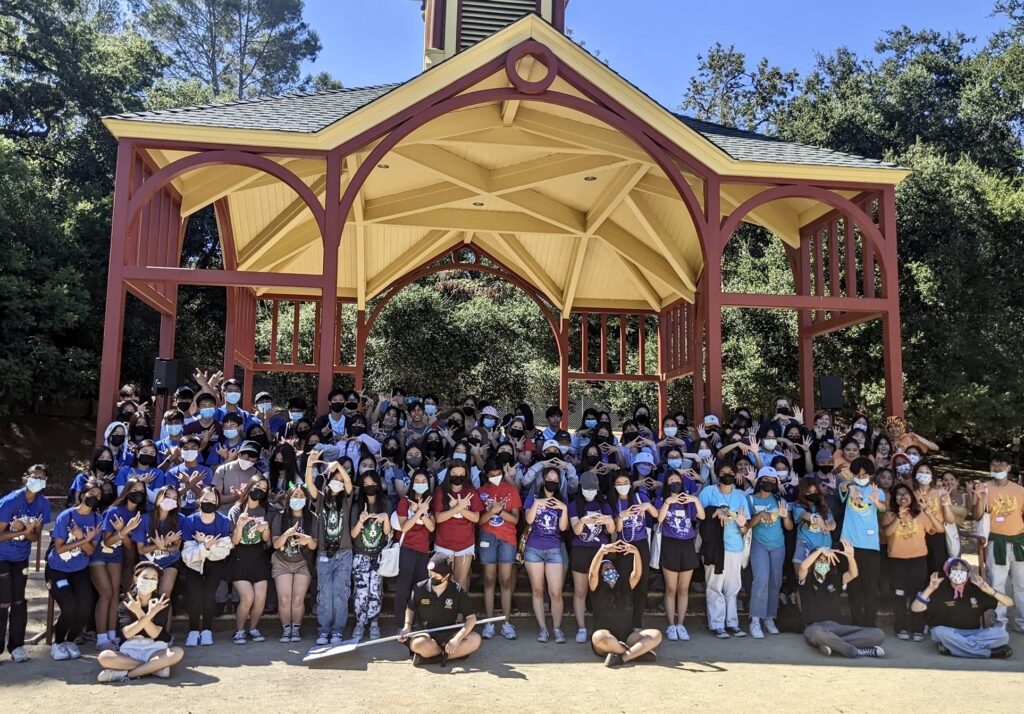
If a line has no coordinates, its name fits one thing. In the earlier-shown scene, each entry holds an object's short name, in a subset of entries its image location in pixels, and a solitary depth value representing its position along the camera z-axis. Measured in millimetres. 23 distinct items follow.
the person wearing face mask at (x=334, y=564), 6934
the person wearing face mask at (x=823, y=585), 7324
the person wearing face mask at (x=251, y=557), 6812
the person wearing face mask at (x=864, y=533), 7418
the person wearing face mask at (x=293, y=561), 6883
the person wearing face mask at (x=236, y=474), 7211
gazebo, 9461
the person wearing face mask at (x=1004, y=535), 7855
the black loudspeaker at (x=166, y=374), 9578
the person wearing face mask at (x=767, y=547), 7430
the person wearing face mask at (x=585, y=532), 7027
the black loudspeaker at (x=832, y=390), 9797
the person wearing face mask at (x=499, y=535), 7172
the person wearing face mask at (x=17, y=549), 6359
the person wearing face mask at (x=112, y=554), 6699
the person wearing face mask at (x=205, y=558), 6723
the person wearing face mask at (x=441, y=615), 6391
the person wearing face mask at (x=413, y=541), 7008
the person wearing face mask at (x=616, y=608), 6488
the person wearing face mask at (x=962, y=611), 6961
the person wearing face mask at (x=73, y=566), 6520
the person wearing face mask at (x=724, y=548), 7305
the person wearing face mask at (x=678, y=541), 7211
